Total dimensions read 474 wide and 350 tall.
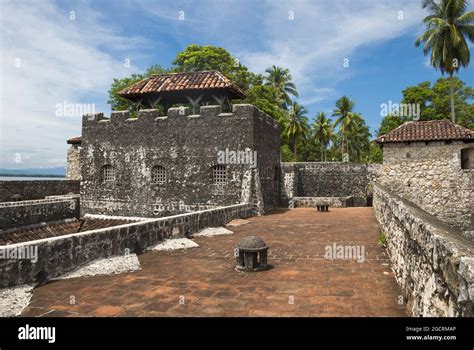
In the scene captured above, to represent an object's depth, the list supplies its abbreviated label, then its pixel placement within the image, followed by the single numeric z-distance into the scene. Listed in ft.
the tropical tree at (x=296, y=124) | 146.10
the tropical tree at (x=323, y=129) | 162.40
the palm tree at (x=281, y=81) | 154.51
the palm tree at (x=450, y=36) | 90.12
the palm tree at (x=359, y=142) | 178.35
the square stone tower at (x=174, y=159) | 55.47
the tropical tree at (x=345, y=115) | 153.48
